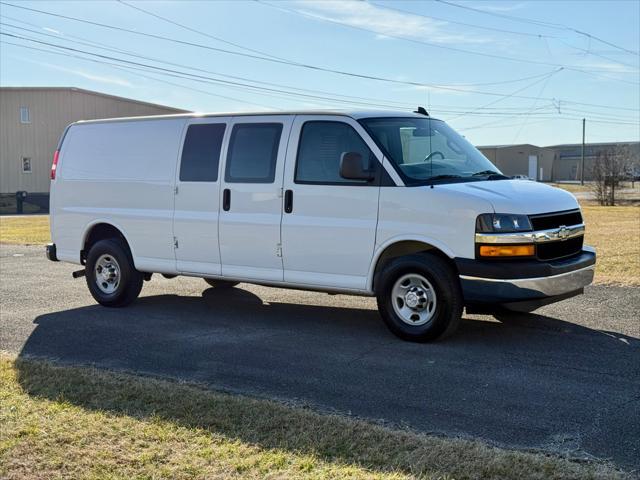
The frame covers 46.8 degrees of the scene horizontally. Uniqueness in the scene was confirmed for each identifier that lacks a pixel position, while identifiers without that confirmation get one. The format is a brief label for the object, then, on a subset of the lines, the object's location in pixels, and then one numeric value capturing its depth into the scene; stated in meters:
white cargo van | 6.56
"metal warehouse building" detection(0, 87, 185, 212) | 44.84
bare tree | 39.34
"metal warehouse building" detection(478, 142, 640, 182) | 96.94
